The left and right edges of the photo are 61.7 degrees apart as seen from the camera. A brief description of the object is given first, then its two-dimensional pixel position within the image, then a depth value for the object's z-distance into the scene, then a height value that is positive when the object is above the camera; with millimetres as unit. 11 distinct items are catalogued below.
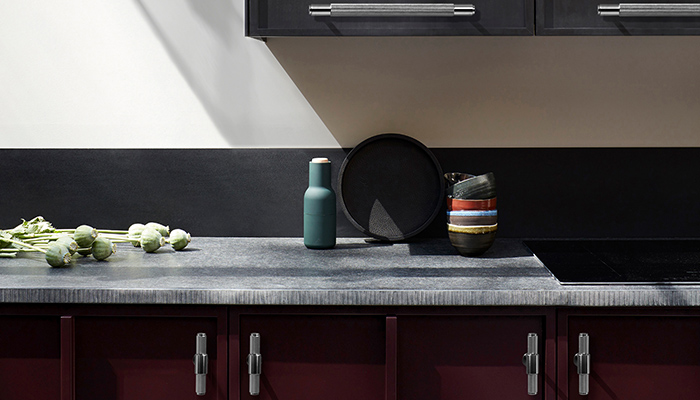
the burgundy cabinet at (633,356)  1366 -376
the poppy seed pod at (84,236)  1654 -111
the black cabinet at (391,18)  1597 +491
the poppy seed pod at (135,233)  1824 -114
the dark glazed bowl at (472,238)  1670 -121
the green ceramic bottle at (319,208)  1825 -37
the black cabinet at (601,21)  1595 +476
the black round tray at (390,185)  2016 +38
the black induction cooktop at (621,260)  1421 -183
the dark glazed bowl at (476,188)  1668 +22
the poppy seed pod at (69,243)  1596 -127
